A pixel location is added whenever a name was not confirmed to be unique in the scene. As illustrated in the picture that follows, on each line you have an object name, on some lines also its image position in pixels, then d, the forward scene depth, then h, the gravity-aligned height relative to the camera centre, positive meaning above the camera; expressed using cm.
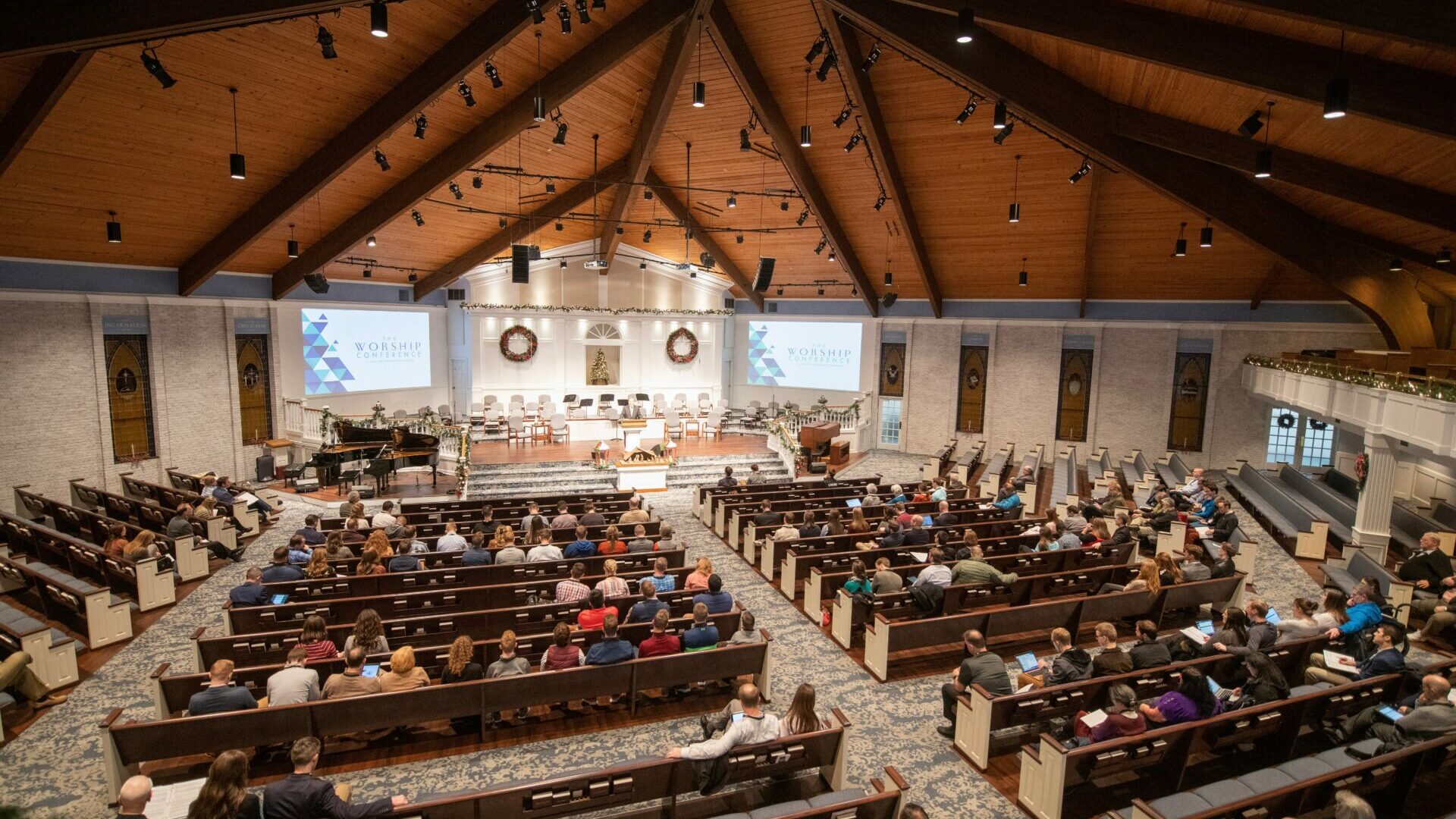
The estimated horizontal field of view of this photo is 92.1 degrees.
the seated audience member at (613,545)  864 -239
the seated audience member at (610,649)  586 -249
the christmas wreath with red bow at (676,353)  2145 +16
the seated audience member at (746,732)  452 -249
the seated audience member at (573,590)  721 -246
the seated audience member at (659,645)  620 -258
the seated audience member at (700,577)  766 -245
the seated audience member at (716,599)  717 -250
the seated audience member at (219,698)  494 -250
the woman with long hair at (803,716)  497 -255
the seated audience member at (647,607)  684 -249
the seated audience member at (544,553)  820 -237
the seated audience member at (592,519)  1012 -241
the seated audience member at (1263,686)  530 -243
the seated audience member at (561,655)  584 -254
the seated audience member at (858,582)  757 -243
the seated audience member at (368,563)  764 -237
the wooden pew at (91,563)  820 -269
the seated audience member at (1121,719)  484 -247
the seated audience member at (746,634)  656 -266
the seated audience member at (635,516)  1027 -240
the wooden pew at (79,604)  725 -279
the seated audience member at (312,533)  870 -237
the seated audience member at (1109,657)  573 -242
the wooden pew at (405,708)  479 -274
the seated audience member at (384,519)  944 -234
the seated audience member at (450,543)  887 -247
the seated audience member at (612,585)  720 -240
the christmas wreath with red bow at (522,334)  1989 +23
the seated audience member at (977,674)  555 -251
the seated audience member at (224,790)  355 -228
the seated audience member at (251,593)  689 -245
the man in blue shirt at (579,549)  857 -242
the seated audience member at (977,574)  771 -235
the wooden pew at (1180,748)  468 -270
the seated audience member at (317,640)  571 -247
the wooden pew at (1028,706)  539 -270
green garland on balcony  855 -17
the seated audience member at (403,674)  530 -251
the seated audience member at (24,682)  583 -292
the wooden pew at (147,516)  925 -265
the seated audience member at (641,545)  891 -245
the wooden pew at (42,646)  621 -275
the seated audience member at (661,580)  759 -246
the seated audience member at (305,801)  375 -244
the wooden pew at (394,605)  674 -265
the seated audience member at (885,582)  761 -243
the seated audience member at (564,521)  982 -239
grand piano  1381 -212
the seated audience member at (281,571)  742 -240
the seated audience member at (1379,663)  580 -246
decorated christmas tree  2094 -51
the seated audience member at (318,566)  754 -236
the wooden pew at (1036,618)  688 -269
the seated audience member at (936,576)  752 -234
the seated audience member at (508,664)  568 -258
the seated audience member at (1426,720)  482 -242
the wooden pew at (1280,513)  1071 -255
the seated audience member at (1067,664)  555 -240
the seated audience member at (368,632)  577 -236
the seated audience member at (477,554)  816 -239
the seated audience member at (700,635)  632 -253
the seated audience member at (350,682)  529 -253
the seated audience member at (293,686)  510 -249
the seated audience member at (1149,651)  581 -239
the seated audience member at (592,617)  675 -255
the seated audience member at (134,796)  351 -228
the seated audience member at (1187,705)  507 -247
